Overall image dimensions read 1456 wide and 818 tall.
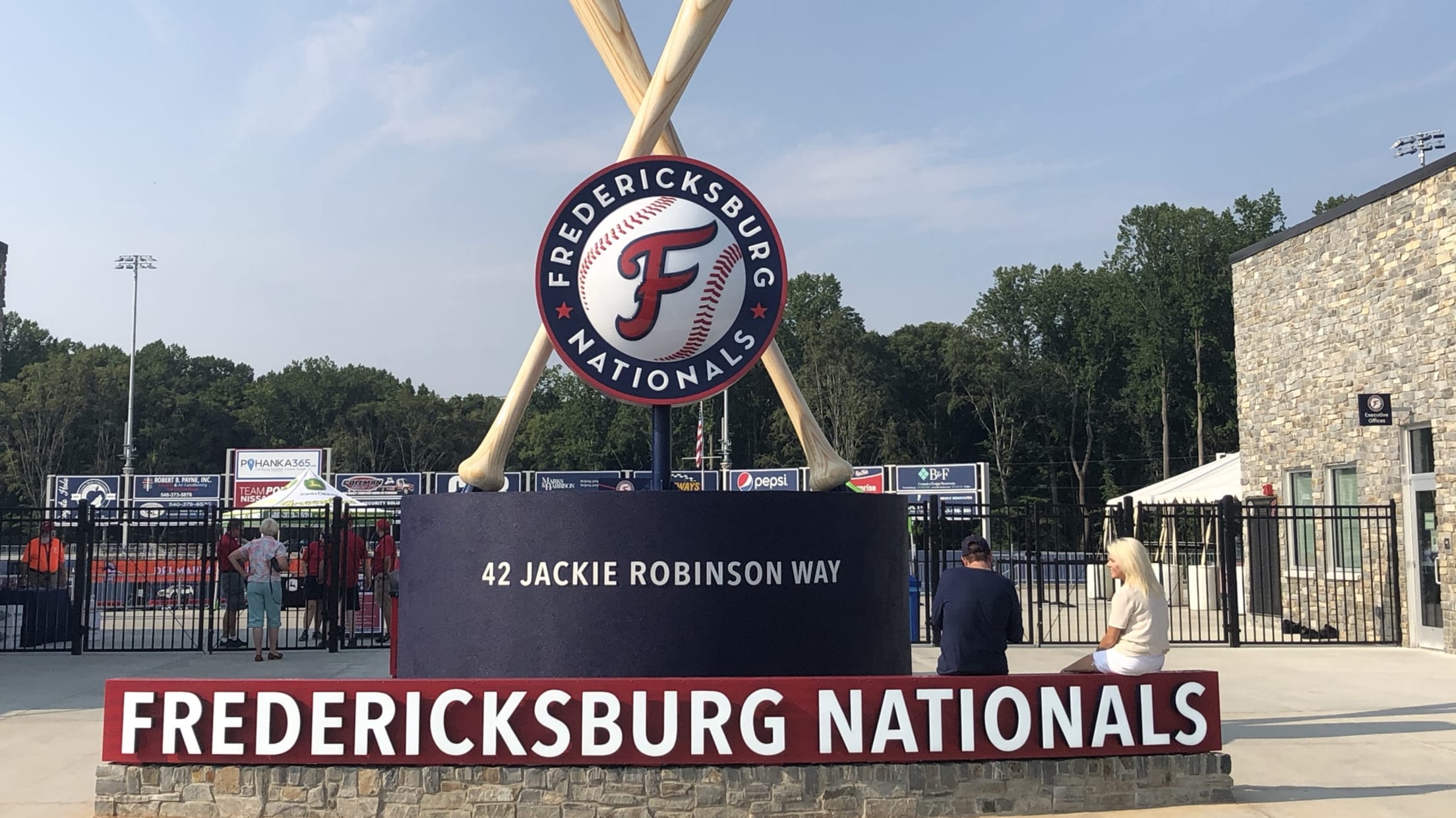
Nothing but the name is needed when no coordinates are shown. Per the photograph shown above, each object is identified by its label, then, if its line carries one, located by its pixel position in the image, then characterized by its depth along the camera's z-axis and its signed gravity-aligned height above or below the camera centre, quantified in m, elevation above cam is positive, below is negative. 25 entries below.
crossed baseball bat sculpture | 7.07 +2.35
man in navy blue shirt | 6.43 -0.69
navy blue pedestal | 6.23 -0.48
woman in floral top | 12.73 -0.82
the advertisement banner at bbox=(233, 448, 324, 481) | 35.06 +1.06
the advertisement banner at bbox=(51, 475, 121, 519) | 36.56 +0.32
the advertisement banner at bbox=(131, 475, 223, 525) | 38.47 +0.33
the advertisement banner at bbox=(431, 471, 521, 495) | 32.28 +0.53
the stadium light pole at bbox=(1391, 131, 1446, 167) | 35.44 +10.65
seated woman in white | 6.42 -0.68
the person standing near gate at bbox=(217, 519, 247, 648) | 14.01 -1.03
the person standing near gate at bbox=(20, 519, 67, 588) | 14.61 -0.75
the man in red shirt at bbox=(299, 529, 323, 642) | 14.60 -1.00
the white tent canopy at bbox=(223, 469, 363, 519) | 20.11 +0.06
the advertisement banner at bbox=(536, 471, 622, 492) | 35.84 +0.55
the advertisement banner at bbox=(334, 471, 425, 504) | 37.47 +0.49
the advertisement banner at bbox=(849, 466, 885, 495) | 29.61 +0.42
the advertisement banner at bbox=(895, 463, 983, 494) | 32.16 +0.51
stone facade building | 13.45 +1.41
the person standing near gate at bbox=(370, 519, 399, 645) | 14.63 -0.84
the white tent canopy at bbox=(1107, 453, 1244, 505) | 25.77 +0.24
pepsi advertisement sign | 36.00 +0.56
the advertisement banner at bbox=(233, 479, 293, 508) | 35.06 +0.29
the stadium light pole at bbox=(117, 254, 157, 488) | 58.38 +11.71
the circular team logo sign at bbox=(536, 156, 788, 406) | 6.60 +1.22
